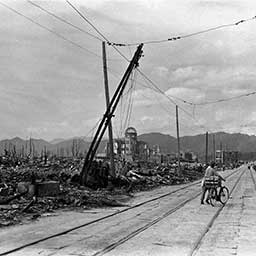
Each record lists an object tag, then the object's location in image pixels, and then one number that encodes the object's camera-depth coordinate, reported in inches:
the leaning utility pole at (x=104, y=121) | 1162.2
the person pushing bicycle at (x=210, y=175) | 852.0
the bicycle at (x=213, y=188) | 845.2
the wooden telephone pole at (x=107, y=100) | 1179.3
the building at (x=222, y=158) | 6368.1
